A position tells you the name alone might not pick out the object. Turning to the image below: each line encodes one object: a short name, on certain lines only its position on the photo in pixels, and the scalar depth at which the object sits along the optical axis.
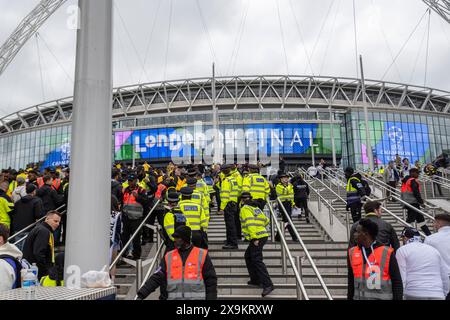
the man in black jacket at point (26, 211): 7.88
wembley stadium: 53.34
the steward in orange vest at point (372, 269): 3.82
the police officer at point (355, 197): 9.51
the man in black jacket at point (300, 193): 11.03
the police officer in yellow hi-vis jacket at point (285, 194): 10.14
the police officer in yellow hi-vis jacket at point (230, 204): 8.21
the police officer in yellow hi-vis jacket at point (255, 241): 6.17
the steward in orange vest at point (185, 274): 3.87
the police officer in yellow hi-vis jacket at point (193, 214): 6.25
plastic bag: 3.17
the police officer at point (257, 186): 8.79
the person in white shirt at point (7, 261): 3.63
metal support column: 4.53
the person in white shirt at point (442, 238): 4.46
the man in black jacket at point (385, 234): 5.17
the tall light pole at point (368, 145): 28.99
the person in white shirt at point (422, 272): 3.97
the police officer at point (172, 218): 6.04
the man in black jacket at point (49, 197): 8.84
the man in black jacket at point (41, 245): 5.05
